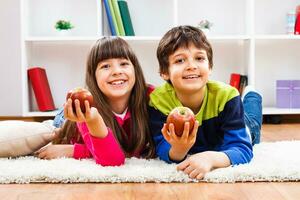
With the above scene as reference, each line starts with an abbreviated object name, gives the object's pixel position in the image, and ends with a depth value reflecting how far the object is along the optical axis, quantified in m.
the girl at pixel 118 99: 1.64
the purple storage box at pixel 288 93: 3.04
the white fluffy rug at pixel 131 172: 1.35
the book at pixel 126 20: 3.00
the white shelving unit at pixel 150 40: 3.22
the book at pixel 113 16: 2.96
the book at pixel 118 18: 2.98
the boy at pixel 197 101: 1.54
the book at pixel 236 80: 3.06
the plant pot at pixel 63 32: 3.07
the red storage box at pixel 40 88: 3.01
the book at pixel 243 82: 3.04
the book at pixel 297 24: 3.06
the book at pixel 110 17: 2.96
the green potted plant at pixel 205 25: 3.03
